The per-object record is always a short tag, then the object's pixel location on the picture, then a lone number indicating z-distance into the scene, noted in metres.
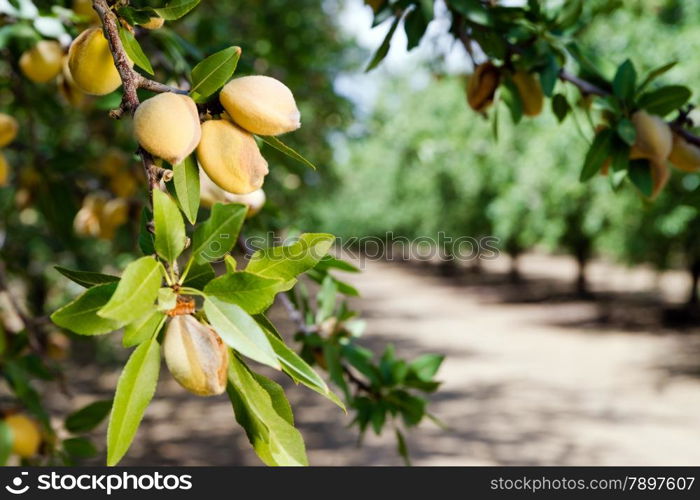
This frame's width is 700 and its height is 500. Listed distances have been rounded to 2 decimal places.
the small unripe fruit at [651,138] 0.98
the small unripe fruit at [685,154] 1.04
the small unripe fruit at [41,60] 1.14
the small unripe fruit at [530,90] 1.15
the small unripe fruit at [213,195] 0.87
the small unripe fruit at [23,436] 1.24
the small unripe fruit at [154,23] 0.62
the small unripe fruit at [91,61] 0.64
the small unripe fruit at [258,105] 0.57
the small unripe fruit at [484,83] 1.13
